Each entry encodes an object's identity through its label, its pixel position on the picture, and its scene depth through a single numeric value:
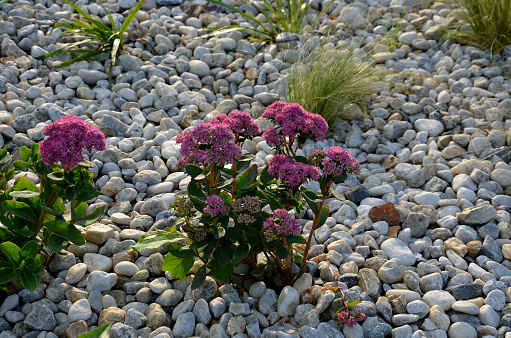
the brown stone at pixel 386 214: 2.59
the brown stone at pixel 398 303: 2.08
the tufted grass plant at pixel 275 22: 4.04
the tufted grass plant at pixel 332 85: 3.20
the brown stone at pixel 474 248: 2.40
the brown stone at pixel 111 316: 1.97
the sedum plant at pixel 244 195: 1.81
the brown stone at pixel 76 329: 1.89
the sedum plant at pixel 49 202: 1.84
